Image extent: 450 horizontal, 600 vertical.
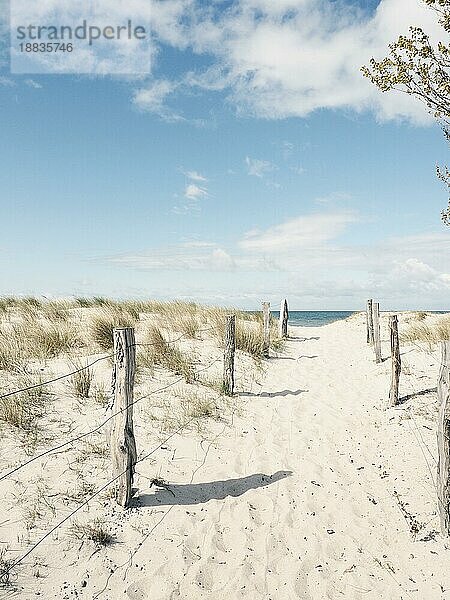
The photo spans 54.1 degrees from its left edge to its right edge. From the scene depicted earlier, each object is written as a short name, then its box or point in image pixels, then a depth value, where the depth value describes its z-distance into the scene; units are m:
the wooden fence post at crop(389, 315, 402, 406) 8.59
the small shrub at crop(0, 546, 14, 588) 3.64
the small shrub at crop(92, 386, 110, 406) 7.29
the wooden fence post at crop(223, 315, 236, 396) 9.09
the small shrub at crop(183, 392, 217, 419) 7.57
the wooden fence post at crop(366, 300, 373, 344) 17.64
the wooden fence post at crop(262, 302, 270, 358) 13.68
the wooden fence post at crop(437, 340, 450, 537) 4.47
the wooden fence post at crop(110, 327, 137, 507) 4.79
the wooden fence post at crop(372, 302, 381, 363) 12.95
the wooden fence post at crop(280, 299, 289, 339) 19.45
